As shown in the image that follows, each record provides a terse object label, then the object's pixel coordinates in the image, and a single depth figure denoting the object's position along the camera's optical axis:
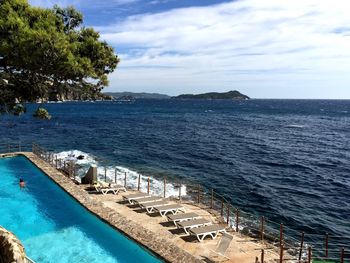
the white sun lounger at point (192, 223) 16.67
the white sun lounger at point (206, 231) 16.05
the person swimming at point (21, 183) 23.03
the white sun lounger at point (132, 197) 20.69
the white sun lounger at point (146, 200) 20.19
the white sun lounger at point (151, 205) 19.48
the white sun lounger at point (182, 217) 17.52
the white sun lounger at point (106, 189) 22.25
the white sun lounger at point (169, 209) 19.14
